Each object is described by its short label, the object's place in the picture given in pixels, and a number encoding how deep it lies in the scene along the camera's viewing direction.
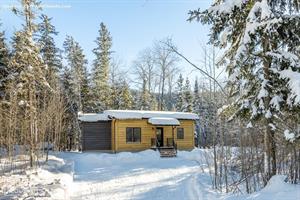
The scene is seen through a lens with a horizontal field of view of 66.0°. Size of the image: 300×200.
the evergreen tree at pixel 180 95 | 30.63
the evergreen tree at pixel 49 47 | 22.23
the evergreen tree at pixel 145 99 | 29.26
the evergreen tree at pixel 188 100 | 29.11
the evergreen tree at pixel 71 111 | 22.90
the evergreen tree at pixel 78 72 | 24.66
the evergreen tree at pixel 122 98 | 26.98
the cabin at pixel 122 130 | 17.26
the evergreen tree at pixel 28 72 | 10.58
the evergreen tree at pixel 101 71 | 25.25
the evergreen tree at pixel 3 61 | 17.03
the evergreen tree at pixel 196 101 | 31.47
